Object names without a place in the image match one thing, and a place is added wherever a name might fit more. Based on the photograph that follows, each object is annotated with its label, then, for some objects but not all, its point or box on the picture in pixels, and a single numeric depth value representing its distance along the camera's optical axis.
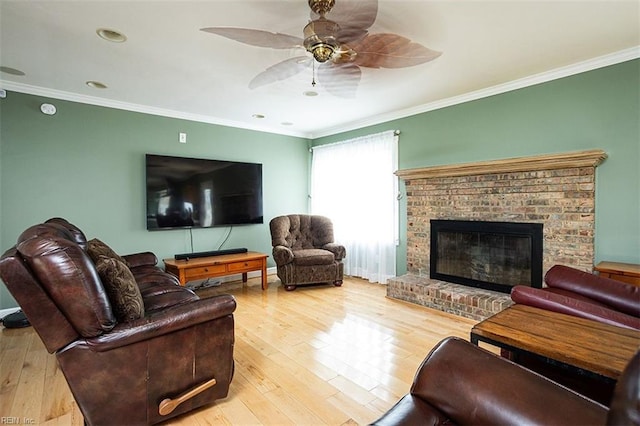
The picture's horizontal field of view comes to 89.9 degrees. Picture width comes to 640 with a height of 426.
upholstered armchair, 4.36
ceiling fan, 1.90
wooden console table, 3.79
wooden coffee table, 1.23
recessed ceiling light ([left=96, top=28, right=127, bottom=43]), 2.34
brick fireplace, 2.97
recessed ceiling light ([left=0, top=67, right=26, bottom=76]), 2.96
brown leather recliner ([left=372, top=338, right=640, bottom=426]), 0.86
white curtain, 4.60
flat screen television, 4.15
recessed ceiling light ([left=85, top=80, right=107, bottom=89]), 3.31
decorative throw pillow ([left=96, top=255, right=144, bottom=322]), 1.65
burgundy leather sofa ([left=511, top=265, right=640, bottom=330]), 1.62
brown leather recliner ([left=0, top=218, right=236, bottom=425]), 1.42
